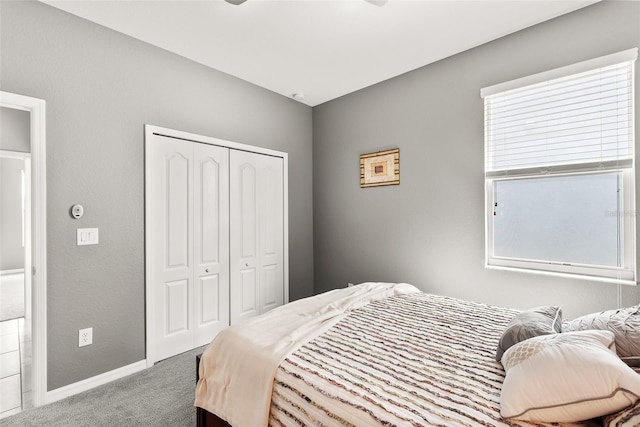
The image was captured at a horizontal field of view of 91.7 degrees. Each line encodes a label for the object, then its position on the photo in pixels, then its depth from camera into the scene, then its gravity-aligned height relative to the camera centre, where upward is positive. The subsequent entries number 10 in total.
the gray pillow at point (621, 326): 1.14 -0.47
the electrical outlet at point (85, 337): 2.31 -0.92
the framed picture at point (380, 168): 3.35 +0.49
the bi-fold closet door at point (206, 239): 2.74 -0.26
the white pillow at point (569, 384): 0.91 -0.54
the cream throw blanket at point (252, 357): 1.38 -0.71
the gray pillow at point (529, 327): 1.34 -0.52
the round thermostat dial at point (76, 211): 2.27 +0.02
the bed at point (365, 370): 1.04 -0.67
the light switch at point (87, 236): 2.31 -0.17
